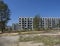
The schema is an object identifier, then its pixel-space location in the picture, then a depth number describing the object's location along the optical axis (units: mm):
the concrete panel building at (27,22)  45342
